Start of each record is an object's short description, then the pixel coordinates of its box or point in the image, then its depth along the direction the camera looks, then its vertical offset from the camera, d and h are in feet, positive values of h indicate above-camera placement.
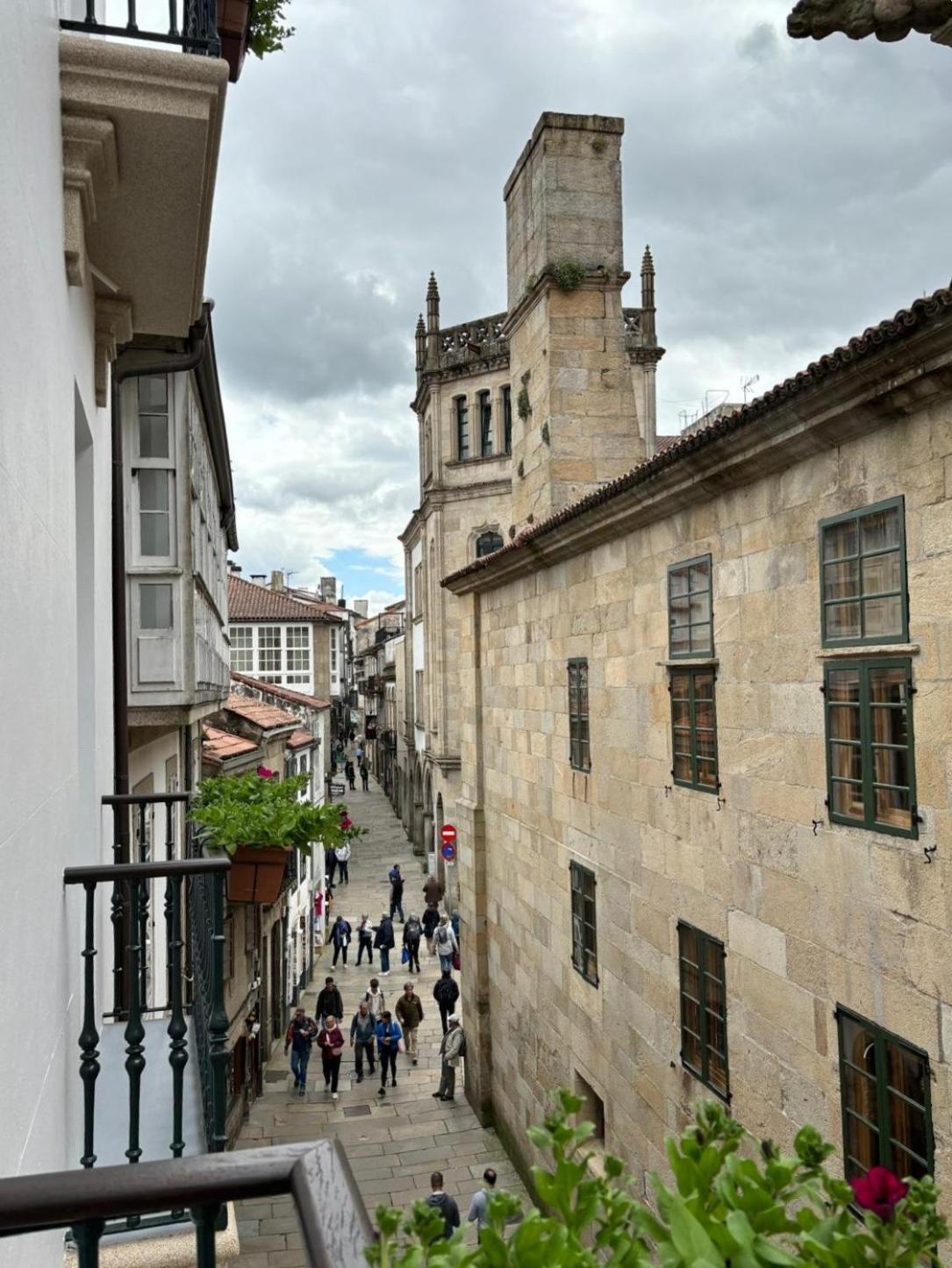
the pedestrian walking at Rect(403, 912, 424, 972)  73.26 -20.22
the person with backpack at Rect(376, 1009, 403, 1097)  53.21 -20.05
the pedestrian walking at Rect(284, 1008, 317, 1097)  52.49 -19.97
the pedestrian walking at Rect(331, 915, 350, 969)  77.82 -21.02
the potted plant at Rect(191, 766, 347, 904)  25.81 -4.14
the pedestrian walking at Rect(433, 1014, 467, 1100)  51.96 -20.65
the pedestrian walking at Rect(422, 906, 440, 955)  80.98 -21.19
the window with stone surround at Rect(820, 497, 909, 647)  19.19 +1.74
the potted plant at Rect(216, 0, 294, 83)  19.20 +13.11
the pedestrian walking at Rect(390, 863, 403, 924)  85.20 -19.14
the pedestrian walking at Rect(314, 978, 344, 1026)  56.54 -19.26
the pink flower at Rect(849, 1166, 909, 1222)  5.03 -2.77
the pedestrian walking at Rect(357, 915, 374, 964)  77.51 -21.31
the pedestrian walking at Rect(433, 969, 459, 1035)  59.52 -19.88
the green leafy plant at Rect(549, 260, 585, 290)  48.91 +19.69
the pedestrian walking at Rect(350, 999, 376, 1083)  54.65 -20.27
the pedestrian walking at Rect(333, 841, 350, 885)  104.88 -21.02
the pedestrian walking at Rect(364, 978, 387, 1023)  55.98 -19.12
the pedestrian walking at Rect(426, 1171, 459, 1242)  31.22 -17.87
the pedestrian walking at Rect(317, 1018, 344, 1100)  51.90 -20.12
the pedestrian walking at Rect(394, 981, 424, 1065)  57.52 -20.27
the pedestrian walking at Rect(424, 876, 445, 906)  88.28 -20.58
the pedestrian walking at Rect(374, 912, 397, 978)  72.64 -20.11
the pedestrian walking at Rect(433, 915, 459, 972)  66.44 -18.95
